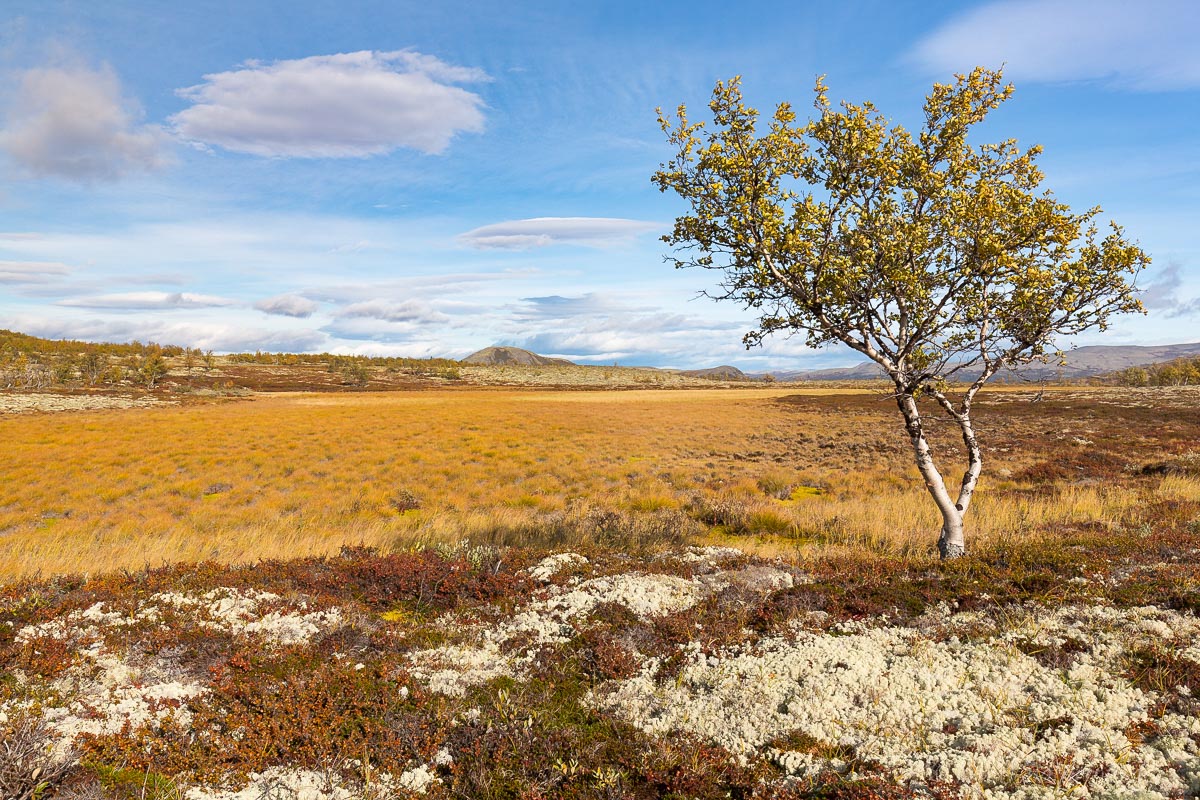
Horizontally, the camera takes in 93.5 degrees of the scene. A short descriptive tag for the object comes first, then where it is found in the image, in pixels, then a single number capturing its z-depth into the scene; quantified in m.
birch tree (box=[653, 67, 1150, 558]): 9.97
